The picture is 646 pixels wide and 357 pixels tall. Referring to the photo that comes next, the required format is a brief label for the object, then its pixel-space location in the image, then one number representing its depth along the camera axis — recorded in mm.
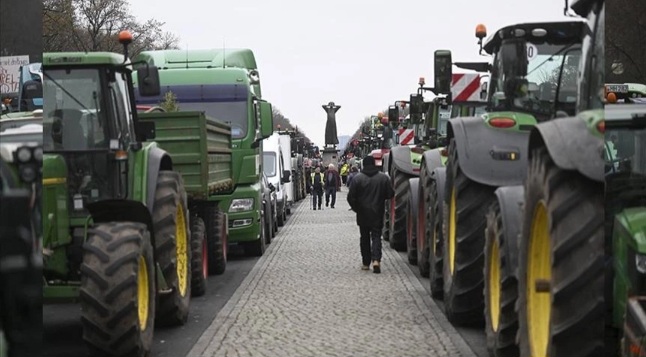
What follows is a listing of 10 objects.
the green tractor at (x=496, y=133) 5699
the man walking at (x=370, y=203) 17062
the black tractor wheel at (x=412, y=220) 16703
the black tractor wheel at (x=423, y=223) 14352
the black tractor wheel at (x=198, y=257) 13789
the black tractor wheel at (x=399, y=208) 18688
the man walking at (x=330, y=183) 40719
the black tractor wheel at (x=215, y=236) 16125
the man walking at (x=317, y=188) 40562
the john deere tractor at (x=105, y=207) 8078
